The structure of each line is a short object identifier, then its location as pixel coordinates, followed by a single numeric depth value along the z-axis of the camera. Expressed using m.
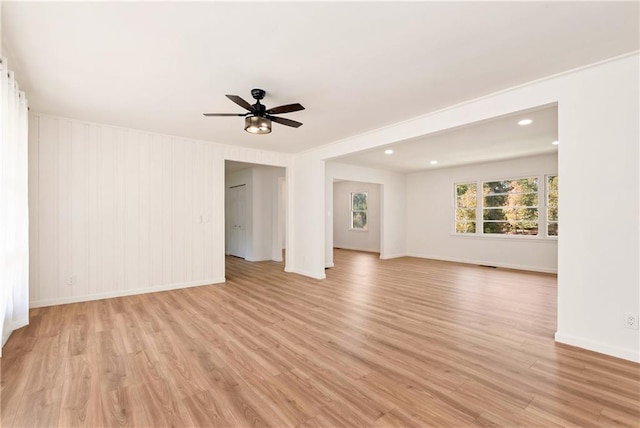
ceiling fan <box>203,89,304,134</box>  3.05
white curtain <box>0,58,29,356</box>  2.55
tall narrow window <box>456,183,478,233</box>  7.90
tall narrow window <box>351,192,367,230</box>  10.41
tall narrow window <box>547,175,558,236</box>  6.55
